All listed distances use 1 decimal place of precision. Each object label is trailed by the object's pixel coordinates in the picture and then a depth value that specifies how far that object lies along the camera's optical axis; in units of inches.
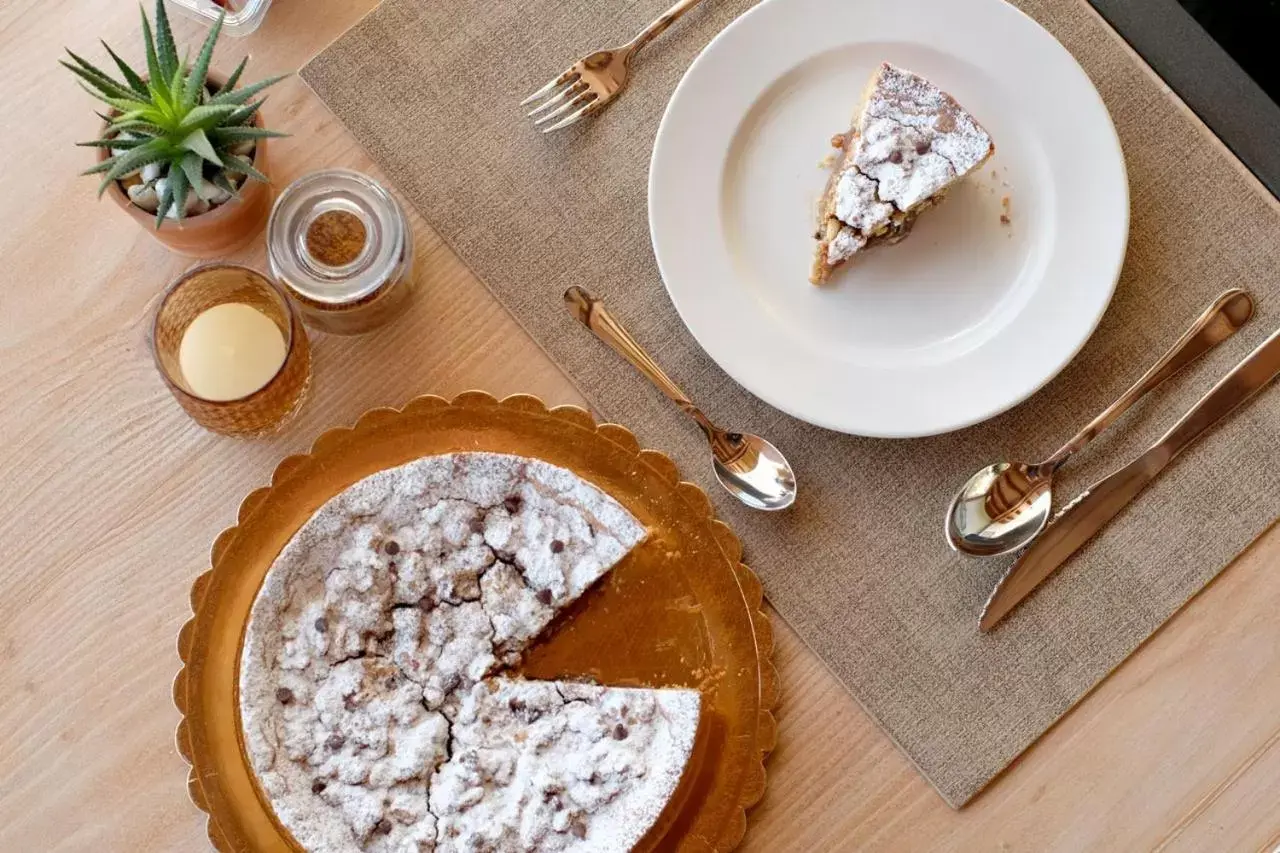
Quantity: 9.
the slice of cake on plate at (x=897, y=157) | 42.2
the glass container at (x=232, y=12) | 43.1
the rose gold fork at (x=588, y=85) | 43.2
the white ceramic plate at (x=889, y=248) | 42.1
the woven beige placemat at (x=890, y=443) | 42.7
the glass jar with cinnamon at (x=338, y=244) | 41.2
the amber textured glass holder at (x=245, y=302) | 41.0
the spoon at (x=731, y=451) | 42.6
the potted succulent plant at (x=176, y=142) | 39.4
